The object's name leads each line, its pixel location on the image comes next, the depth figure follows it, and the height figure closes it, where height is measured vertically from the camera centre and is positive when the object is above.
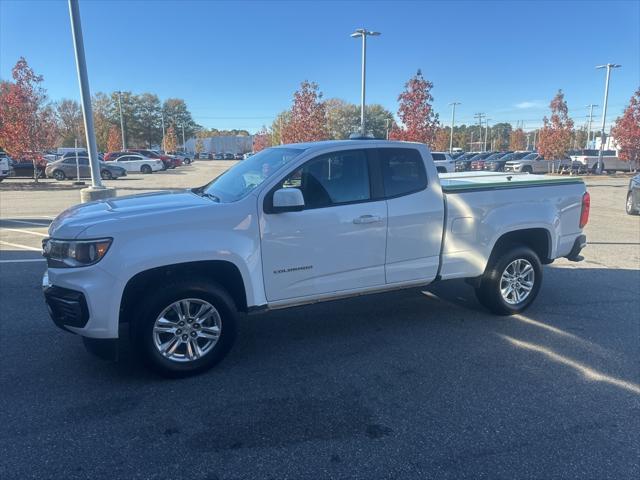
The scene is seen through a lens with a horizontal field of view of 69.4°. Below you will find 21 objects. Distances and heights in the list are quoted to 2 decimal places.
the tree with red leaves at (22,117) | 23.88 +2.04
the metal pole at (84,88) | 11.30 +1.68
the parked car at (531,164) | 35.59 -0.91
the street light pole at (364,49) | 24.17 +5.42
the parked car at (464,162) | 40.78 -0.81
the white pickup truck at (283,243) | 3.60 -0.78
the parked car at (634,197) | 13.52 -1.33
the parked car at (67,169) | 29.03 -0.79
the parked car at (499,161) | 36.74 -0.66
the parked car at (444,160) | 24.53 -0.37
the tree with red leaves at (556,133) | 35.03 +1.47
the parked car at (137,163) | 40.84 -0.66
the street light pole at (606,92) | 37.37 +4.81
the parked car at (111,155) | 42.08 +0.02
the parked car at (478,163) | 37.78 -0.81
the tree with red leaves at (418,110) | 27.91 +2.59
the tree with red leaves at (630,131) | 32.03 +1.45
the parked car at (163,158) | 45.47 -0.28
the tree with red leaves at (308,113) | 28.53 +2.50
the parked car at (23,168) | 29.41 -0.74
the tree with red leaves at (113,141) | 64.69 +2.02
